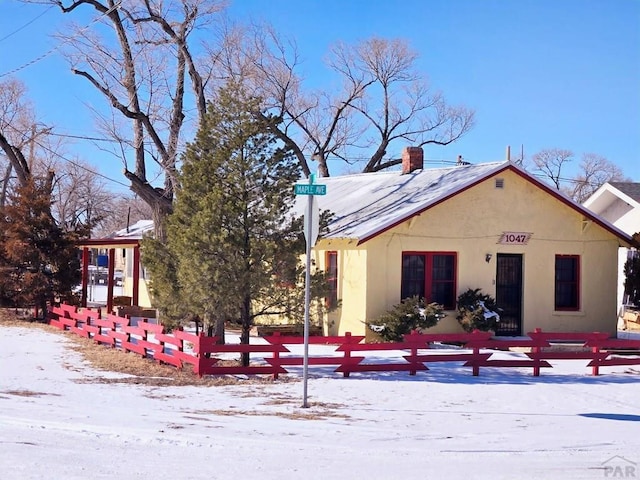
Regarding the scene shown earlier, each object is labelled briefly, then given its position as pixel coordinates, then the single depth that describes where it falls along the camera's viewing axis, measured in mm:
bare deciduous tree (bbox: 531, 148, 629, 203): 82862
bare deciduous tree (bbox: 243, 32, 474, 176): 46031
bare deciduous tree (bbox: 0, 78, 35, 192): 33094
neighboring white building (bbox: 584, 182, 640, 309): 32875
